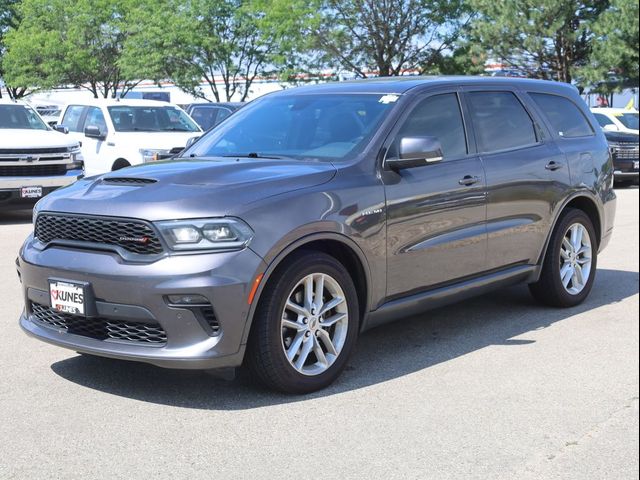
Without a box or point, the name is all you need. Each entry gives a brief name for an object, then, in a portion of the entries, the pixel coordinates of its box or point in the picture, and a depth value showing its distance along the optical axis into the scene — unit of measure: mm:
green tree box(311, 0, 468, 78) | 35750
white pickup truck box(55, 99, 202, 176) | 15344
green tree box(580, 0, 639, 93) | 22305
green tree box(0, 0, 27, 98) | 30609
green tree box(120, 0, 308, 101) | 36844
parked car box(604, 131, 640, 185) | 20422
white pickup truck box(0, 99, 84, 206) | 13164
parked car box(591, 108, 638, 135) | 22031
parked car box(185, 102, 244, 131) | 20969
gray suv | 4727
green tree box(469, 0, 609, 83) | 31469
